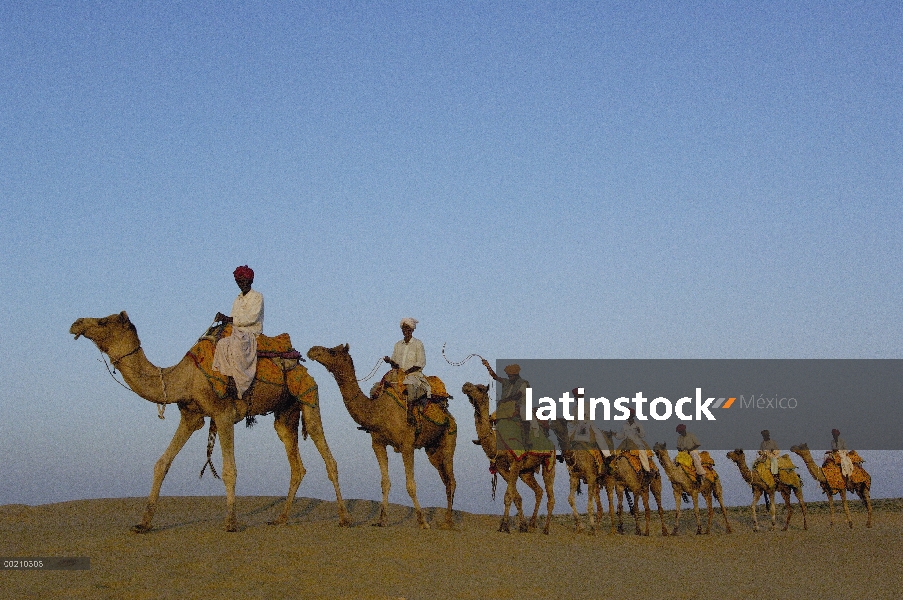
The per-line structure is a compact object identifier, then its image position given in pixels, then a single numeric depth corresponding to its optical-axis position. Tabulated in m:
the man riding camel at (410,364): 16.20
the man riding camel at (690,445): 22.11
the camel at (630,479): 20.14
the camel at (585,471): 19.47
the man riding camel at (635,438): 20.41
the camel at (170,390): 14.01
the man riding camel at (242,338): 14.34
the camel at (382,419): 15.85
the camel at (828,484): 24.30
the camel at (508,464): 17.77
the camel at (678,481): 21.52
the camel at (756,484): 23.77
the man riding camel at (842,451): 24.12
